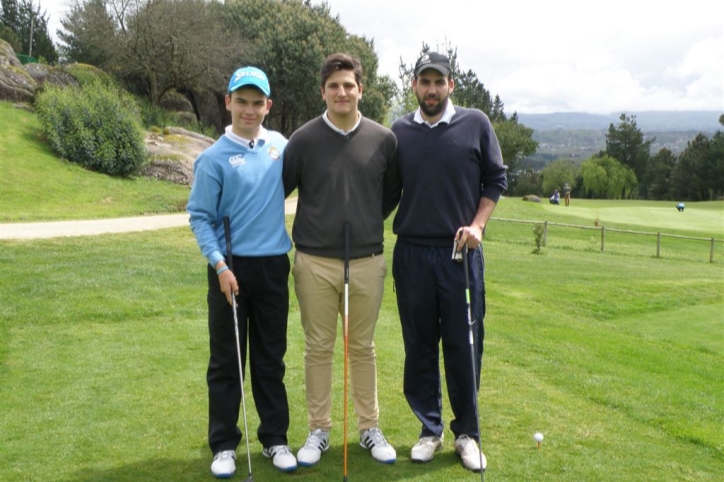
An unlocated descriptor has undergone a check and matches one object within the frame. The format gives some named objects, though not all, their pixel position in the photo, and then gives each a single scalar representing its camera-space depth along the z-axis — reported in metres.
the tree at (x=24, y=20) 55.97
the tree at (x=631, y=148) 88.50
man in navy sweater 4.37
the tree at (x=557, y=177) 97.12
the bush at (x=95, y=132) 23.73
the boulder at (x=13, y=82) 27.44
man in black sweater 4.26
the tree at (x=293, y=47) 41.03
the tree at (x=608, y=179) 82.19
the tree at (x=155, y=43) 34.25
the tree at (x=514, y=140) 60.75
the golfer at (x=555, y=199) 51.34
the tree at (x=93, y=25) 34.81
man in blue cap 4.14
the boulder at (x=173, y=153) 25.02
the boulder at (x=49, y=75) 29.50
